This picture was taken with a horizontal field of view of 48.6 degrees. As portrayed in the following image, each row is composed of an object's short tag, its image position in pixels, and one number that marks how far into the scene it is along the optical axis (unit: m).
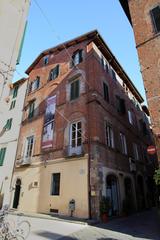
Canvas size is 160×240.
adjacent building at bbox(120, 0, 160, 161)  8.51
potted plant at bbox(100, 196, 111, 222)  9.88
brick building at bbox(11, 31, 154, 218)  11.32
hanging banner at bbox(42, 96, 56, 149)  14.11
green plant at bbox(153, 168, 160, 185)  6.45
